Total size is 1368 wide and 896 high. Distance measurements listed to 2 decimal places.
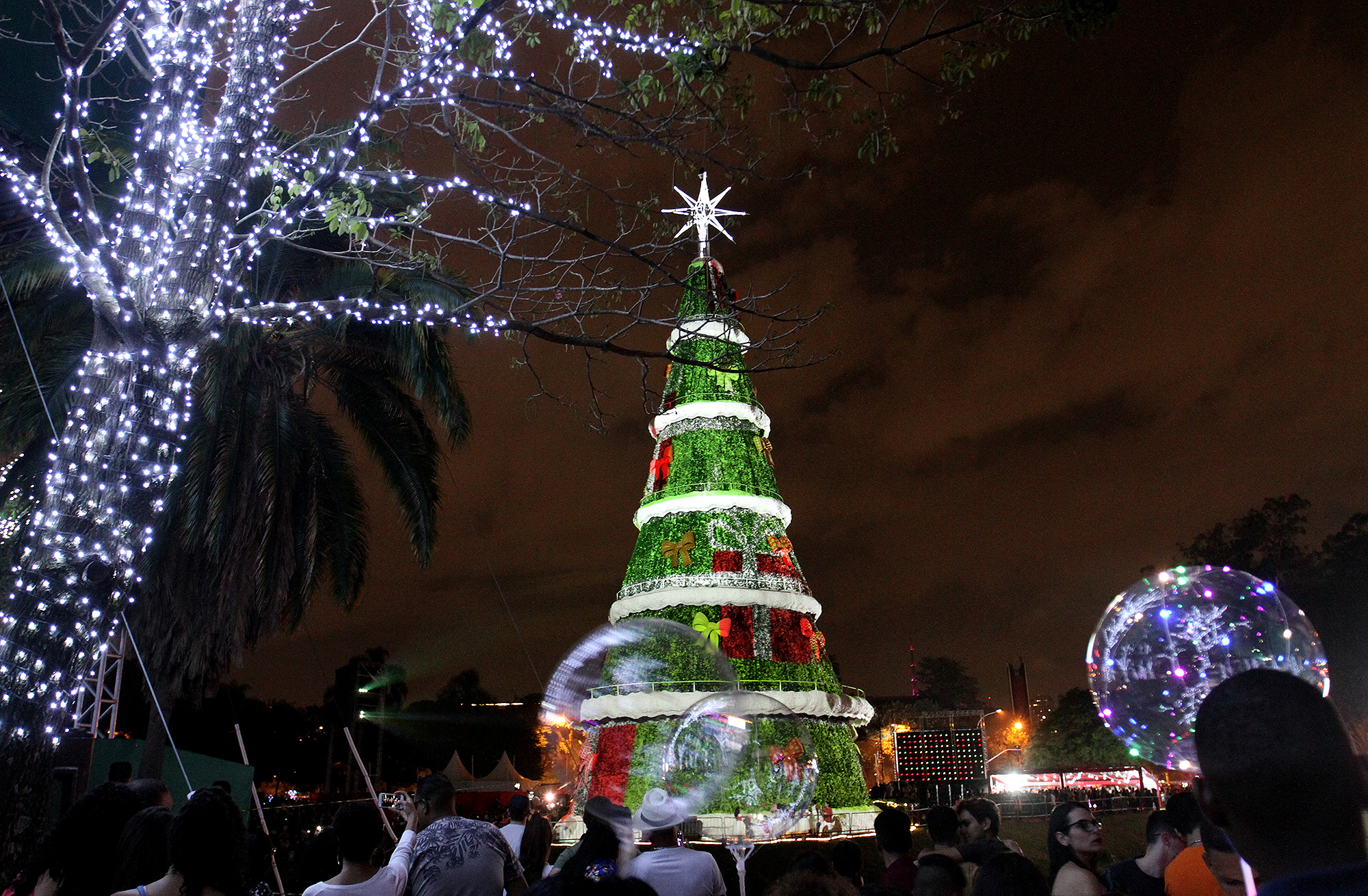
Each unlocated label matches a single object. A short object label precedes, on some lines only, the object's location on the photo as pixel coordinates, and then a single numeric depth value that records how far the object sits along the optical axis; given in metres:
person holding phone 3.89
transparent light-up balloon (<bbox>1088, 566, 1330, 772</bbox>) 3.65
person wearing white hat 4.55
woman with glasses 3.92
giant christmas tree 15.00
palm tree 11.98
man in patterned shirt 4.29
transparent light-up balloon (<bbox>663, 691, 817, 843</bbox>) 7.41
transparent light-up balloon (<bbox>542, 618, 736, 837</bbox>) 8.90
